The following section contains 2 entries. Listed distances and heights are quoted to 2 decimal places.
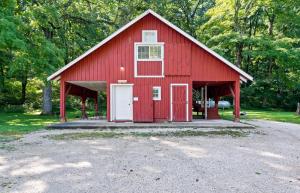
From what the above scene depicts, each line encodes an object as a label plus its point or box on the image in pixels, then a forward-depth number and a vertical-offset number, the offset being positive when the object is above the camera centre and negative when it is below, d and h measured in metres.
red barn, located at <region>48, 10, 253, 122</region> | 10.63 +1.54
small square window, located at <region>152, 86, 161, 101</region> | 10.72 +0.42
